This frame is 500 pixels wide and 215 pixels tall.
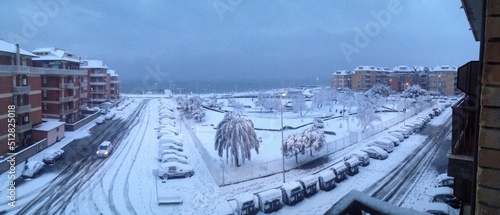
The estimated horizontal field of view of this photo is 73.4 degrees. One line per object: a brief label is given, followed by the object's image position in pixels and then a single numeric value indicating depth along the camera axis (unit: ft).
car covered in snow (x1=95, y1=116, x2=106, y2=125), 107.43
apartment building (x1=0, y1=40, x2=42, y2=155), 63.82
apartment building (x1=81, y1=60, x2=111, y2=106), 157.79
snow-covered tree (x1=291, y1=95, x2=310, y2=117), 136.05
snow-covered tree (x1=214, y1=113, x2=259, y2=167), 59.26
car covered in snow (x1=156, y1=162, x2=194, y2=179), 52.54
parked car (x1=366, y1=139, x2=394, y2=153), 66.13
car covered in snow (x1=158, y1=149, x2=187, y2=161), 62.18
